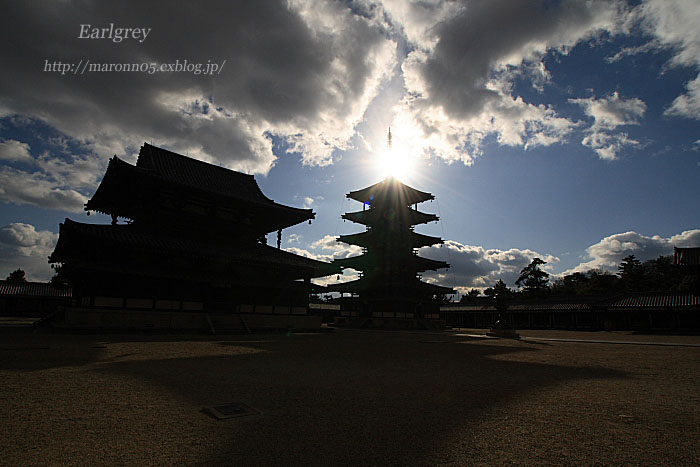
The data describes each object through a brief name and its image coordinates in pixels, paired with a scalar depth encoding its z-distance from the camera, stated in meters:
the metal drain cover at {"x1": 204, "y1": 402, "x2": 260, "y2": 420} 4.49
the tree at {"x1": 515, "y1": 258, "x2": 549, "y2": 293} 63.06
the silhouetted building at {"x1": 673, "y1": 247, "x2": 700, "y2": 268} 32.28
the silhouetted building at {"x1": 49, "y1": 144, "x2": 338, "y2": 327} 17.22
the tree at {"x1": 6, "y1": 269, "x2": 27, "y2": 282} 60.22
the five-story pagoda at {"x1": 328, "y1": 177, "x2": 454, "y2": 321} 37.19
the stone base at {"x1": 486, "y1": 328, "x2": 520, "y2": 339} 24.64
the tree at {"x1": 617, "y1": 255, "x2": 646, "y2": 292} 49.97
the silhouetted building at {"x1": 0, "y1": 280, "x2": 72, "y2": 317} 36.09
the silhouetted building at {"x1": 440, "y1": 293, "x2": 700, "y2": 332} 31.69
